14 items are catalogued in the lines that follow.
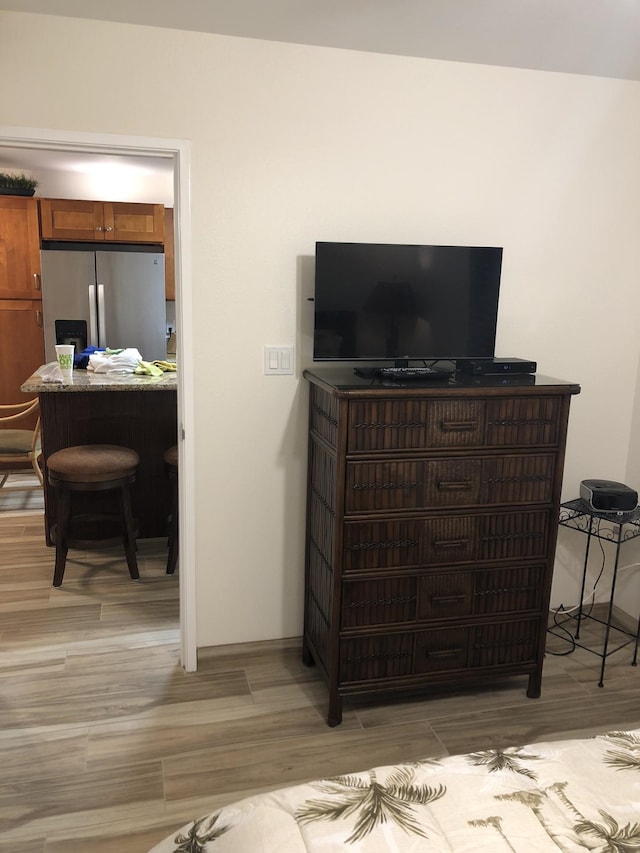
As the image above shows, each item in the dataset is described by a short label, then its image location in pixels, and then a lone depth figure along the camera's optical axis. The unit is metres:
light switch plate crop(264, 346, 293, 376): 2.74
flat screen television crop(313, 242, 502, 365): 2.55
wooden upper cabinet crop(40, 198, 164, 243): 5.53
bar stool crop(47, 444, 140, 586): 3.48
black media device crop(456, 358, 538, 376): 2.58
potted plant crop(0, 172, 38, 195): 5.46
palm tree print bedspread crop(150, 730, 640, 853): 1.19
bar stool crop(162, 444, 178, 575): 3.71
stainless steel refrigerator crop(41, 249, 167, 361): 5.53
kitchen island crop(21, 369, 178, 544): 3.92
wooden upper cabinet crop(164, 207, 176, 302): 5.93
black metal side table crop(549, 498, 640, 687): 2.82
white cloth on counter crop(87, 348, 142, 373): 4.20
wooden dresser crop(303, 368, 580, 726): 2.37
